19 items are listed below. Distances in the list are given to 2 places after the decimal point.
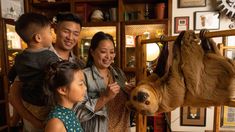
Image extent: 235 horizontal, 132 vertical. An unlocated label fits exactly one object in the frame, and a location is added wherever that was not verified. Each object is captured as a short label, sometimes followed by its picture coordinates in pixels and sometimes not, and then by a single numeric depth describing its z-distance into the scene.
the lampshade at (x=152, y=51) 2.38
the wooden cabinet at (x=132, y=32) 2.34
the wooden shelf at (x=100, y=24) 2.38
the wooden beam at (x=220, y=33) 0.66
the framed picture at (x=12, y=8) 2.12
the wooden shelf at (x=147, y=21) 2.28
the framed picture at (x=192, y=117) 2.43
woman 1.01
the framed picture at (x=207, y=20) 2.34
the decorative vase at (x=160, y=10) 2.30
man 1.13
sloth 0.69
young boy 0.89
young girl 0.82
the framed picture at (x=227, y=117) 2.28
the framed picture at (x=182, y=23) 2.41
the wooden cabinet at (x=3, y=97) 2.10
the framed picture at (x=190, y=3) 2.35
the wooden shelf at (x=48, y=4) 2.56
